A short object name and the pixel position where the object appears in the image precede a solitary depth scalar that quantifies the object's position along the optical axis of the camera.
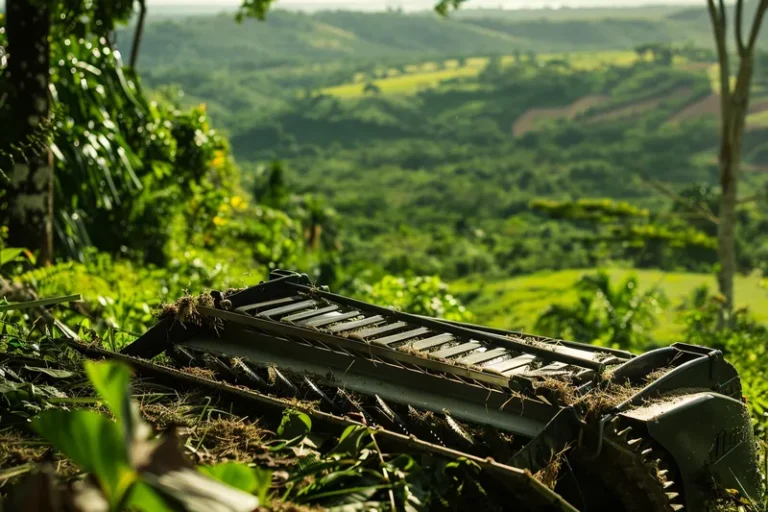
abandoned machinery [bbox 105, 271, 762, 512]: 2.57
